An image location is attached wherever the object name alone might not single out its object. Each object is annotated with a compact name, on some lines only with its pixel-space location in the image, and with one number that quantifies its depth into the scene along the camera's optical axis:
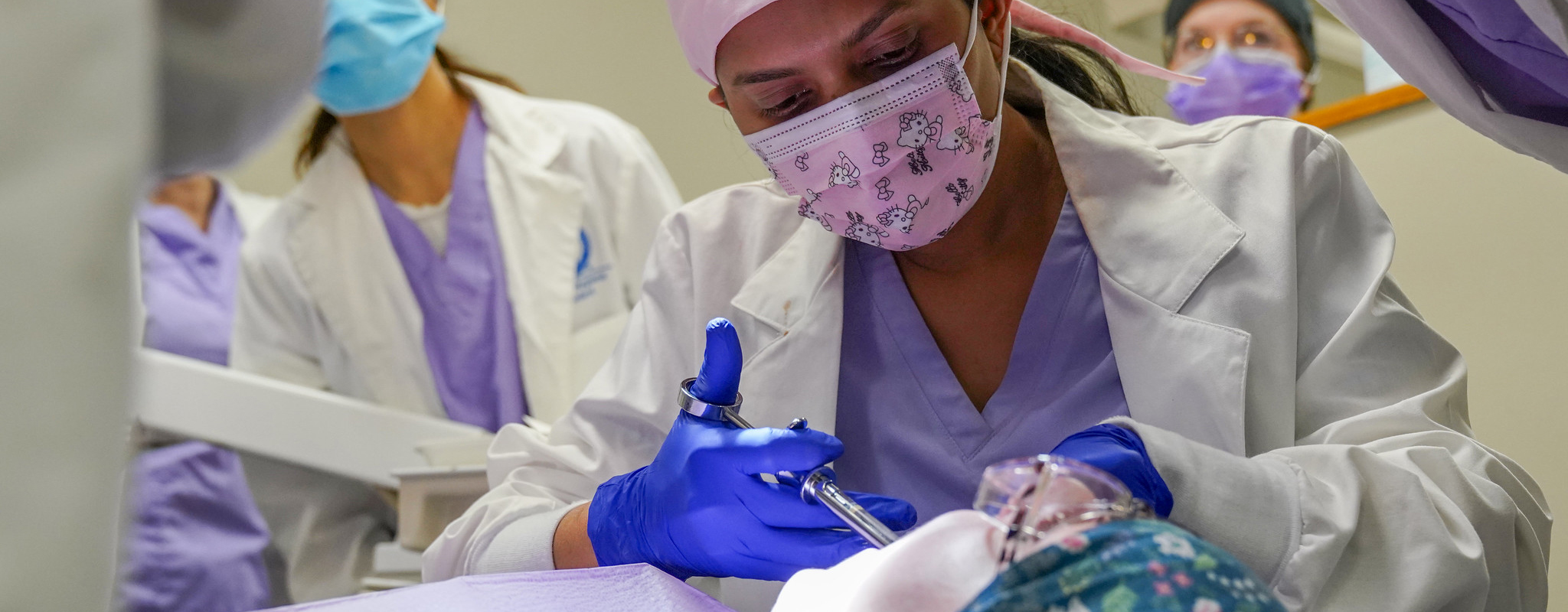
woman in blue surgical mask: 2.09
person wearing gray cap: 2.08
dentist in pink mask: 0.85
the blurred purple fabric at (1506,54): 0.85
